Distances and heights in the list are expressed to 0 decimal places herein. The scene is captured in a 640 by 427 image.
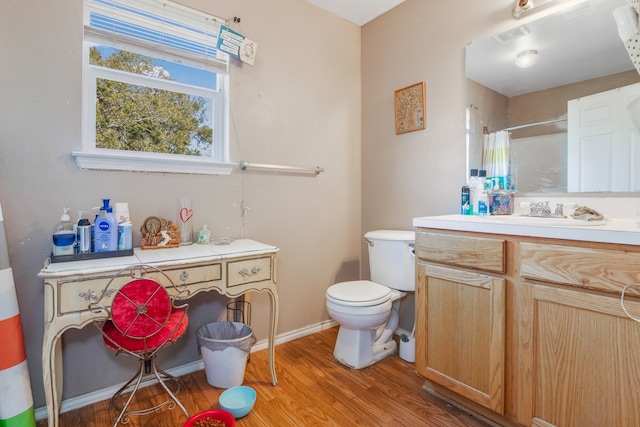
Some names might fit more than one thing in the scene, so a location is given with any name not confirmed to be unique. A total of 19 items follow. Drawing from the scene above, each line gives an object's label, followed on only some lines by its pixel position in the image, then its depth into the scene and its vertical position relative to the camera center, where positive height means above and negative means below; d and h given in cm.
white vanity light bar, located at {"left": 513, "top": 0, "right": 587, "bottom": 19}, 162 +109
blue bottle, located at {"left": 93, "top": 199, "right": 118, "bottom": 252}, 148 -10
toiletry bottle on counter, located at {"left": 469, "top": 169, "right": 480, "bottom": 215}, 189 +10
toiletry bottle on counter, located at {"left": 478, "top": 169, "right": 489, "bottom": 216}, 186 +8
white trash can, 170 -80
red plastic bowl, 132 -87
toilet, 187 -54
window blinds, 164 +102
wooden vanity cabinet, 107 -47
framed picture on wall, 224 +75
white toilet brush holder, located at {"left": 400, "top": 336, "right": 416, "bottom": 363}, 206 -91
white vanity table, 119 -30
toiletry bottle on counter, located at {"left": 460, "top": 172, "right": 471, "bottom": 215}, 191 +6
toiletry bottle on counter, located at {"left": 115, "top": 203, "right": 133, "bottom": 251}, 155 -8
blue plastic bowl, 150 -93
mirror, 153 +69
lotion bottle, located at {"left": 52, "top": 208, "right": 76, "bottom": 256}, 141 -14
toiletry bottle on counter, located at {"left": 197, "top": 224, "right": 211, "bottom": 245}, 184 -15
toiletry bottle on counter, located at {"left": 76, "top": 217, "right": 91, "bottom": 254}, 146 -12
